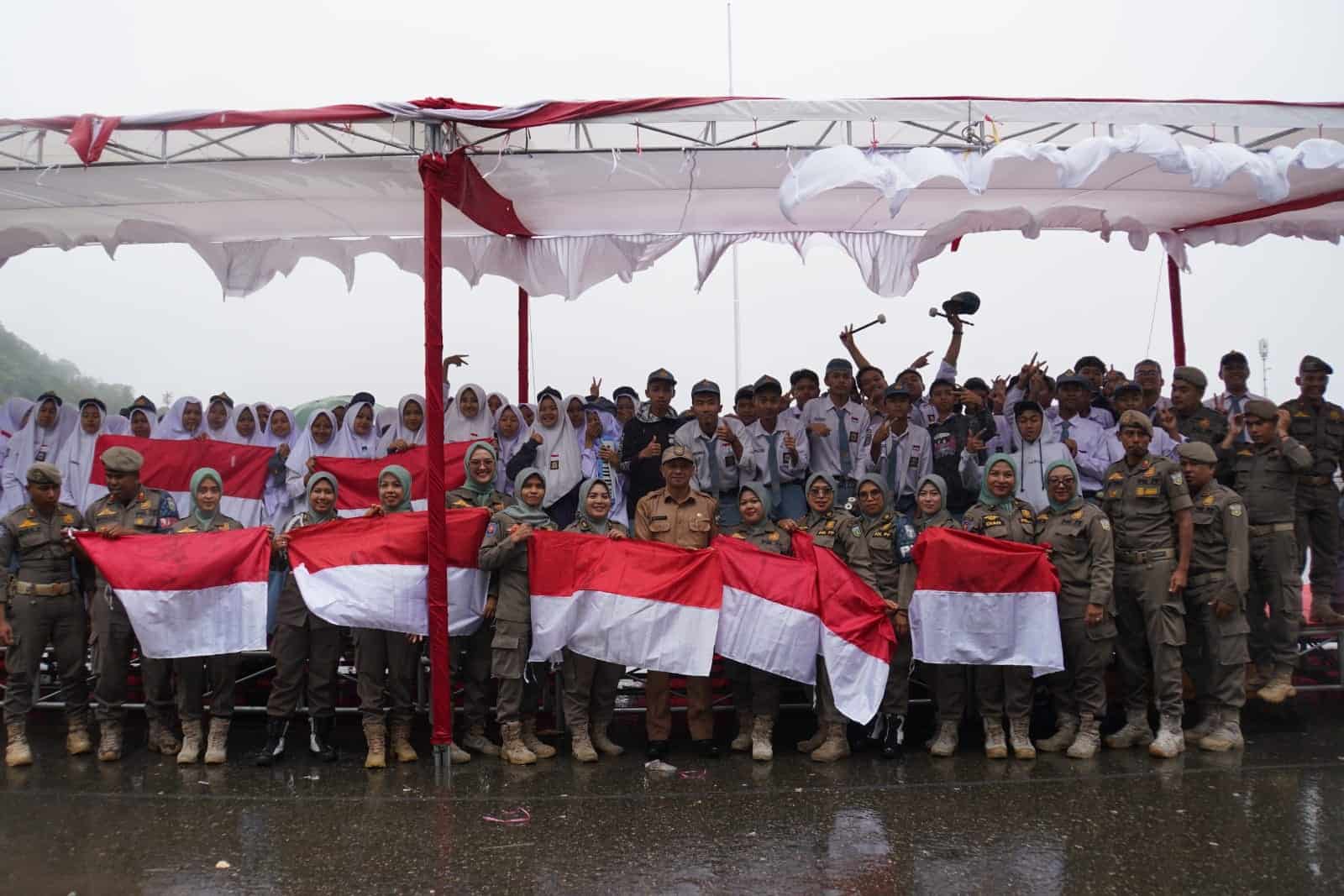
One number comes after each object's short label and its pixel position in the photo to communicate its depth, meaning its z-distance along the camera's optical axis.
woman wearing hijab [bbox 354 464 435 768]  6.42
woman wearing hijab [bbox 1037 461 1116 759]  6.49
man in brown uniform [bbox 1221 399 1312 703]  7.04
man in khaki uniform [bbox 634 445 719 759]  6.55
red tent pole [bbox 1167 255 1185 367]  10.19
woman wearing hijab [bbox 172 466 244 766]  6.48
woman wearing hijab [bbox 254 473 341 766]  6.52
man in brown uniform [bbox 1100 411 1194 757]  6.50
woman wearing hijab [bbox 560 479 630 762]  6.58
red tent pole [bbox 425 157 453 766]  6.30
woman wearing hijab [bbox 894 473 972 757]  6.57
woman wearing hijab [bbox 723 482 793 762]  6.63
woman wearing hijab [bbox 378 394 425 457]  8.55
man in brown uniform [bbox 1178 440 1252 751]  6.57
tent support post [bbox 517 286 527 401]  10.62
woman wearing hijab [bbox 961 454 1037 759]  6.55
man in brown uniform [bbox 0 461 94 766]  6.55
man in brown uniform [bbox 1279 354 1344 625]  7.60
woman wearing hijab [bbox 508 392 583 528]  8.12
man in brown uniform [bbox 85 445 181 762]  6.61
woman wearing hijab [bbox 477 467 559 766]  6.49
